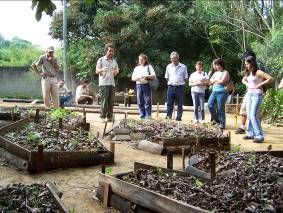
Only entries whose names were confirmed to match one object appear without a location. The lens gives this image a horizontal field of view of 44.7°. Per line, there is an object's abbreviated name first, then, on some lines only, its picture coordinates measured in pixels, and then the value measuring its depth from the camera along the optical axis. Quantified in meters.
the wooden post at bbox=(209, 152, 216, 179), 4.02
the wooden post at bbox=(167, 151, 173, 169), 4.32
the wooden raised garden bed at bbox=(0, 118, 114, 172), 4.70
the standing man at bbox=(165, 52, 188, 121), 8.74
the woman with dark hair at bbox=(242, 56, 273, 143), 6.72
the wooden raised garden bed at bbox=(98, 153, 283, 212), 3.02
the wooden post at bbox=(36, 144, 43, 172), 4.64
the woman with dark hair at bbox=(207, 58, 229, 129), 7.91
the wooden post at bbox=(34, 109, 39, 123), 7.18
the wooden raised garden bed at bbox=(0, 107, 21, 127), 7.93
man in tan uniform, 8.75
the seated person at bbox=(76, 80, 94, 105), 12.86
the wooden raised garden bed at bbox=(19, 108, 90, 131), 7.03
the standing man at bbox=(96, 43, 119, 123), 8.17
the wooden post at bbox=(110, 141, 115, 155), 5.24
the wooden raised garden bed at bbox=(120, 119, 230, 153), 6.00
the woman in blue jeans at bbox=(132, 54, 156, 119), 8.66
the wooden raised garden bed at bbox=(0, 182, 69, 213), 2.96
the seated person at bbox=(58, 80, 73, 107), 12.41
